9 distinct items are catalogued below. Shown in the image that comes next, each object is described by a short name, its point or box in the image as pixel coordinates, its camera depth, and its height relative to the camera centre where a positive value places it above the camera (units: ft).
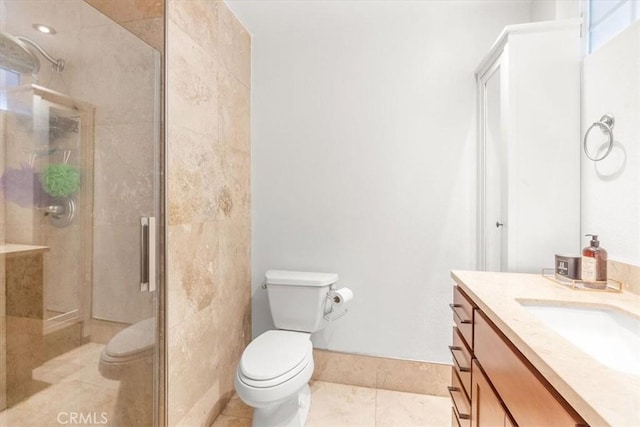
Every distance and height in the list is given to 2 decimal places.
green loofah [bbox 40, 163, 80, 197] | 3.50 +0.37
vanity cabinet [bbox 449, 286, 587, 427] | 1.93 -1.41
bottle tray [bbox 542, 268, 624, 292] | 3.51 -0.85
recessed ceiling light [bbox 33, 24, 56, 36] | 3.47 +2.15
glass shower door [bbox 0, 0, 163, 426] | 3.34 -0.08
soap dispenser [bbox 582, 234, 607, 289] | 3.53 -0.61
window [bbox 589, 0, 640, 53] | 3.62 +2.59
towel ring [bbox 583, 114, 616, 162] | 3.75 +1.14
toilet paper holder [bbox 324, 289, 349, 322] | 5.83 -1.89
